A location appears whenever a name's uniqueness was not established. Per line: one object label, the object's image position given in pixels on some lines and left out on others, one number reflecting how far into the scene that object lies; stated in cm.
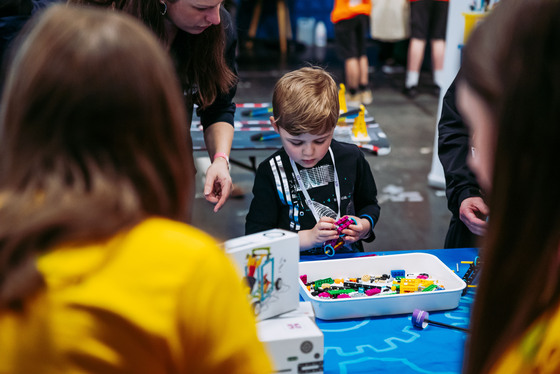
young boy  192
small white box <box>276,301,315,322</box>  124
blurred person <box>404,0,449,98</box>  646
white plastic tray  148
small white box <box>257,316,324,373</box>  113
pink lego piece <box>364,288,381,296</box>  157
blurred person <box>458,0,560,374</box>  73
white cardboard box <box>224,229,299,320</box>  114
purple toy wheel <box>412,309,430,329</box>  145
